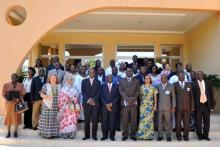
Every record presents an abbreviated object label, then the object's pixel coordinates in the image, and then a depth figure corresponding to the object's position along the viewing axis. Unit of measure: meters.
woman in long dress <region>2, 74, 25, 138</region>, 7.79
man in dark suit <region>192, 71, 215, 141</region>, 7.81
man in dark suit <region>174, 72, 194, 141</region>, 7.70
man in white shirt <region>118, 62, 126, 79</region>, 8.61
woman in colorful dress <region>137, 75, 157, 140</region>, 7.71
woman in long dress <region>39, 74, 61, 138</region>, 7.63
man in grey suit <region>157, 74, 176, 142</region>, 7.66
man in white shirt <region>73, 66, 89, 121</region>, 8.38
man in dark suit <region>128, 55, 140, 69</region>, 9.23
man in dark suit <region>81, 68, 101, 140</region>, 7.72
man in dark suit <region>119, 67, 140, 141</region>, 7.64
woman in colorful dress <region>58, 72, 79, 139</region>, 7.75
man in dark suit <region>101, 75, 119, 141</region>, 7.72
